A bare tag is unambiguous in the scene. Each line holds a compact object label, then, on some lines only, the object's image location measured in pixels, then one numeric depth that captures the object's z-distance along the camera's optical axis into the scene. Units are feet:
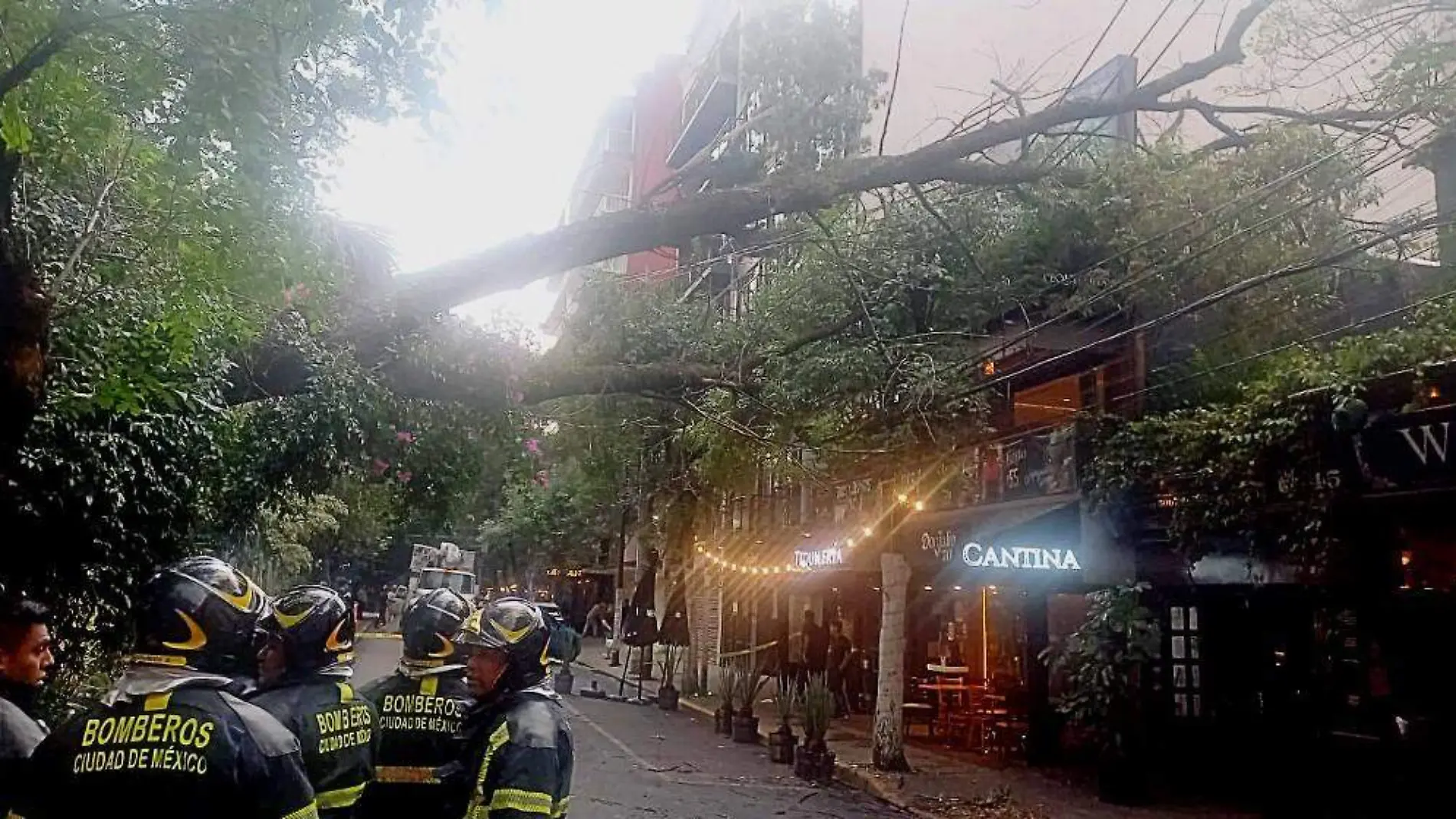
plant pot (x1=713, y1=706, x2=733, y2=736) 53.72
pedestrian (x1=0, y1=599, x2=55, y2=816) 12.51
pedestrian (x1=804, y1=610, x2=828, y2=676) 63.72
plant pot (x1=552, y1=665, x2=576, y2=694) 67.46
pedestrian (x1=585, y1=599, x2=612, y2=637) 123.12
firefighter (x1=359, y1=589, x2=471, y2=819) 14.25
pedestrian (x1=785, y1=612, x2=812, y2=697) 62.35
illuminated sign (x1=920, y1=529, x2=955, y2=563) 44.50
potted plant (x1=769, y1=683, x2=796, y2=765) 44.32
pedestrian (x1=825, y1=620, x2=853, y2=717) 62.23
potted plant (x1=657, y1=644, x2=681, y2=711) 66.23
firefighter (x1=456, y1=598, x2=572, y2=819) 11.91
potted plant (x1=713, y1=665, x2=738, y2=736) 53.67
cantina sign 40.01
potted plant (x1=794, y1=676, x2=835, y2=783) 40.60
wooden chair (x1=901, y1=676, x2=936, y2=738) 53.31
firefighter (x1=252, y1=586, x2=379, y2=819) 12.64
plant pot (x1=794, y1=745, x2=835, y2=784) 41.45
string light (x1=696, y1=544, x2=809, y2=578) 67.86
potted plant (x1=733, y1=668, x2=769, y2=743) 51.13
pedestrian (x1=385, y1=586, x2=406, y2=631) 146.24
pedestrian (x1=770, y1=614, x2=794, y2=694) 65.36
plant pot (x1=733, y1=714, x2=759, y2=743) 51.11
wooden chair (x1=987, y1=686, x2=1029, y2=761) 45.57
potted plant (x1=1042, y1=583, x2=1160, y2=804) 35.12
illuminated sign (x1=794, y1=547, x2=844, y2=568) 55.26
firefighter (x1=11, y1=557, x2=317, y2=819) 8.93
